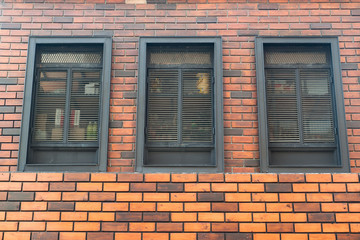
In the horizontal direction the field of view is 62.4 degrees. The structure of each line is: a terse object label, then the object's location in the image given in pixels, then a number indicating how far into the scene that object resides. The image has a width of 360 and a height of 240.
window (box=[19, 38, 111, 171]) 3.31
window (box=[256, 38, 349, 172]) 3.30
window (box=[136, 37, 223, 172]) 3.32
